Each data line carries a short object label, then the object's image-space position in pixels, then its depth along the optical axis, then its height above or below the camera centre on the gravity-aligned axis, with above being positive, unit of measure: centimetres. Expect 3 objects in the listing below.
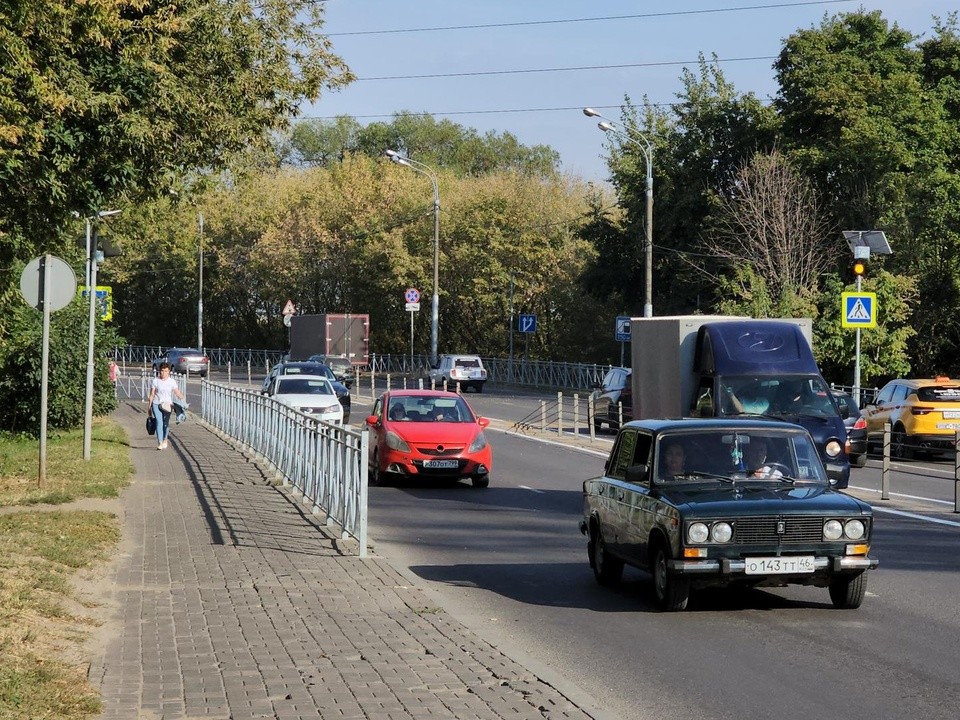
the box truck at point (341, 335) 6925 +66
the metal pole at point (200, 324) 8688 +137
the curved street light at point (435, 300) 6113 +210
